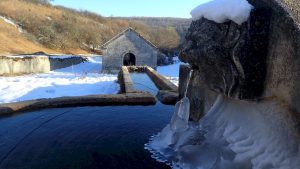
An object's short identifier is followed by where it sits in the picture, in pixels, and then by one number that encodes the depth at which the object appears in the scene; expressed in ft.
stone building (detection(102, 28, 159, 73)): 61.81
